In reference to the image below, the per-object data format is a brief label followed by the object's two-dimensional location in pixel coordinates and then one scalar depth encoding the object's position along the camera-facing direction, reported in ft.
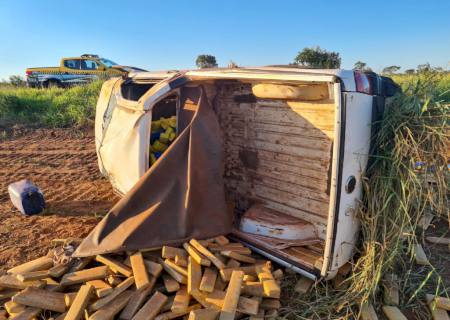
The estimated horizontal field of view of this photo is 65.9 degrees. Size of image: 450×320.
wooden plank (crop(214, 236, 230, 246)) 11.15
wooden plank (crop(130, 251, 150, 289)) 9.27
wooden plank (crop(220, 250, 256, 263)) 10.39
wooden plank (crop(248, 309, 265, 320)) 8.86
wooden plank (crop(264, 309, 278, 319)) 9.07
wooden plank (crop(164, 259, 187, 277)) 9.68
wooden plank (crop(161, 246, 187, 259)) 10.20
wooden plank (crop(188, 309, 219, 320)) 8.28
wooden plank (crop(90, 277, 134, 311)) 8.79
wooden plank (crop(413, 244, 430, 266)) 11.54
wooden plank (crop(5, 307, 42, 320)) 8.80
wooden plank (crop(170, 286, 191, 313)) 8.77
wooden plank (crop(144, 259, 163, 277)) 9.76
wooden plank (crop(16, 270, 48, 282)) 9.68
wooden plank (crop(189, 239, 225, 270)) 9.94
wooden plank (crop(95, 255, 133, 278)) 9.82
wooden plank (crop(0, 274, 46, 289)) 9.65
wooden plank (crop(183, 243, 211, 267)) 9.93
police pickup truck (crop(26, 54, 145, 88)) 60.18
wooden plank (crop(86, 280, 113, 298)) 9.07
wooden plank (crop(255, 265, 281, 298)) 9.12
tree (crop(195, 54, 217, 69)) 133.84
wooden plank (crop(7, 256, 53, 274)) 10.48
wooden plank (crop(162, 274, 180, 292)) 9.42
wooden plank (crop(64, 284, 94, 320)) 8.53
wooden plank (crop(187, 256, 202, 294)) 9.15
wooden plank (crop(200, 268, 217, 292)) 9.14
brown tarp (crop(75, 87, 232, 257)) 10.68
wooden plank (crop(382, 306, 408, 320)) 9.20
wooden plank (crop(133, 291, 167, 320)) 8.48
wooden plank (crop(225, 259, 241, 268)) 10.11
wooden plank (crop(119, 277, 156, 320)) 8.70
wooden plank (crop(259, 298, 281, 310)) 9.23
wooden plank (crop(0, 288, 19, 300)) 9.78
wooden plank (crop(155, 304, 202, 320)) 8.67
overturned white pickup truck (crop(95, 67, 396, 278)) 8.86
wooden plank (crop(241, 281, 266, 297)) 9.24
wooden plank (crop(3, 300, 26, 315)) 9.06
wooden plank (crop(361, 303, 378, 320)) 9.11
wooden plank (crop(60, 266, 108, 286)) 9.78
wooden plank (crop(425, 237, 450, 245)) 13.27
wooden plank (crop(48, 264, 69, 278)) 10.07
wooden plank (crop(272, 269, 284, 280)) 9.99
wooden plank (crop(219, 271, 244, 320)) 8.51
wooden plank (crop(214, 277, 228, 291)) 9.54
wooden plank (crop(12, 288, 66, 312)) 9.08
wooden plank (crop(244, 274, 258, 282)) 9.81
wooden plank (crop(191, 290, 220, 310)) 8.93
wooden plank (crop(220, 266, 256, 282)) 9.62
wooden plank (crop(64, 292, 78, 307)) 9.11
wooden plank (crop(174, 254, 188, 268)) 9.95
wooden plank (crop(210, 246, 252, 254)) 10.64
